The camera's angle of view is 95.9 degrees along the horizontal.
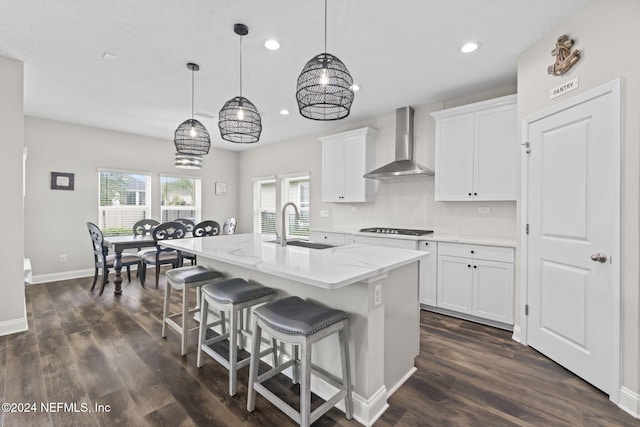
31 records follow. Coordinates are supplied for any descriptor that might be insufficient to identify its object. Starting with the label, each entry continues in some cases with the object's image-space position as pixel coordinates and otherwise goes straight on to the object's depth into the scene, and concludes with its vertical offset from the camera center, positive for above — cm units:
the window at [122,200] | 530 +20
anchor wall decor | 219 +122
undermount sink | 247 -29
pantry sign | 220 +99
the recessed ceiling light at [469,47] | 258 +151
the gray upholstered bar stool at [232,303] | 191 -64
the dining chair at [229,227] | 570 -31
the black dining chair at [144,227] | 504 -30
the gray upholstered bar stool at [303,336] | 148 -67
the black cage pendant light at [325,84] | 173 +78
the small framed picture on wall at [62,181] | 474 +50
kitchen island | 164 -56
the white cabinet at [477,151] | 309 +70
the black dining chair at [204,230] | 468 -32
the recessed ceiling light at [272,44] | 252 +149
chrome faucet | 245 -20
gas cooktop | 384 -27
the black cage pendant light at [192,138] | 292 +75
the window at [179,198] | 606 +30
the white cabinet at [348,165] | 448 +76
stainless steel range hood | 395 +91
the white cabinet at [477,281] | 295 -74
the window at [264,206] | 666 +13
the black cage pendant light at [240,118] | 234 +77
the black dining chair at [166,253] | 436 -66
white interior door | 192 -17
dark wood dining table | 396 -47
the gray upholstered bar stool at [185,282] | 244 -62
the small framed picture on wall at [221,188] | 688 +56
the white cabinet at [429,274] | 344 -75
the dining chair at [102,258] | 404 -70
